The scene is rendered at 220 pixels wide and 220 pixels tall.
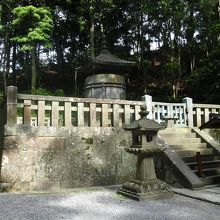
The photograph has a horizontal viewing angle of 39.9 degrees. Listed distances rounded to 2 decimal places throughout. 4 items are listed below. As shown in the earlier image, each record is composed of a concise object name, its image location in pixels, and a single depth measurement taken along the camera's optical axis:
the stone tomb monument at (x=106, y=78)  13.23
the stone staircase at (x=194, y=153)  8.10
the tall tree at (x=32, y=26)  18.41
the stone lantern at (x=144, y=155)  6.57
